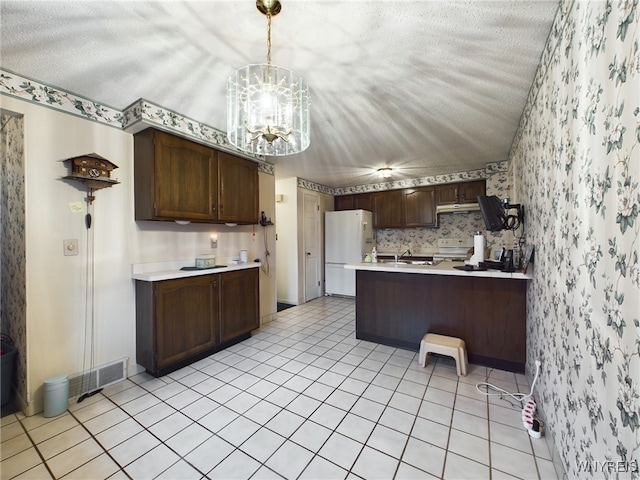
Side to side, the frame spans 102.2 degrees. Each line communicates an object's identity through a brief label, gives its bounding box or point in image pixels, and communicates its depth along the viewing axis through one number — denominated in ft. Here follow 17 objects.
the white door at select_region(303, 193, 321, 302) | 16.57
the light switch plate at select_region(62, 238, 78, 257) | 6.61
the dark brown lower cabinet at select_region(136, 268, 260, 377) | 7.50
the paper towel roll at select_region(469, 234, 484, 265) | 8.86
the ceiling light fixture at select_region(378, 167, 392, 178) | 13.94
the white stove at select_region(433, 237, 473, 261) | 15.73
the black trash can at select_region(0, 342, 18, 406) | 6.20
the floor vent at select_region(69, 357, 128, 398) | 6.73
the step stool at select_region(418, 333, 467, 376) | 7.60
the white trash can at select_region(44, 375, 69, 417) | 5.97
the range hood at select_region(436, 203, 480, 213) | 14.25
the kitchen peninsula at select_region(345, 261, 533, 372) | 7.84
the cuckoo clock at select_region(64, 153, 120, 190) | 6.51
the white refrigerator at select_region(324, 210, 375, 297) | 16.83
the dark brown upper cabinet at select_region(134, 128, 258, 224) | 7.57
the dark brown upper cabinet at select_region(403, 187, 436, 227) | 15.89
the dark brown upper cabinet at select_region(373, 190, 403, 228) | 17.07
